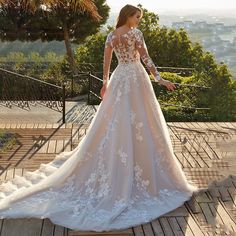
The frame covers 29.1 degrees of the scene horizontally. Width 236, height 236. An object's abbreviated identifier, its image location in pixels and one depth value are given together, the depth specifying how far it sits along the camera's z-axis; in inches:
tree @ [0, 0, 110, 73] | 920.9
